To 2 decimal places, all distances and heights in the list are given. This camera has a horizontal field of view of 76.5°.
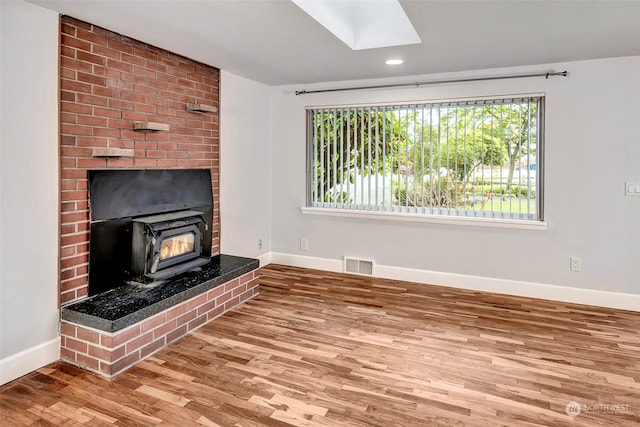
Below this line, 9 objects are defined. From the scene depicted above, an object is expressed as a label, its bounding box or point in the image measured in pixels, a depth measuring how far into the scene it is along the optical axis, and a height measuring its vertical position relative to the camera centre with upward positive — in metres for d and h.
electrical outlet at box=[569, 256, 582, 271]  3.79 -0.50
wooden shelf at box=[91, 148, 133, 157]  2.74 +0.39
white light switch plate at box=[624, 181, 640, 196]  3.55 +0.20
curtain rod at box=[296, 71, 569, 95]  3.69 +1.30
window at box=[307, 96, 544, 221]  3.94 +0.56
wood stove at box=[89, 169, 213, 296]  2.86 -0.14
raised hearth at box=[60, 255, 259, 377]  2.45 -0.73
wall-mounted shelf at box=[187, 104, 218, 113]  3.65 +0.93
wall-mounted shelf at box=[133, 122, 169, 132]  3.10 +0.65
